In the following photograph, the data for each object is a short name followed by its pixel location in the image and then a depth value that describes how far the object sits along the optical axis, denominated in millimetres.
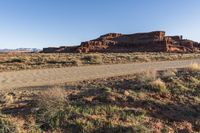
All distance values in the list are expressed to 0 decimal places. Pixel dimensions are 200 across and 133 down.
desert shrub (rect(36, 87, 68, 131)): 4001
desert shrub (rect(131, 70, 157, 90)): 5694
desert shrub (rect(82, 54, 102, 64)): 13353
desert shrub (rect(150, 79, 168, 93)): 5594
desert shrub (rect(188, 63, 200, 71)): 8210
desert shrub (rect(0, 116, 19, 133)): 3705
